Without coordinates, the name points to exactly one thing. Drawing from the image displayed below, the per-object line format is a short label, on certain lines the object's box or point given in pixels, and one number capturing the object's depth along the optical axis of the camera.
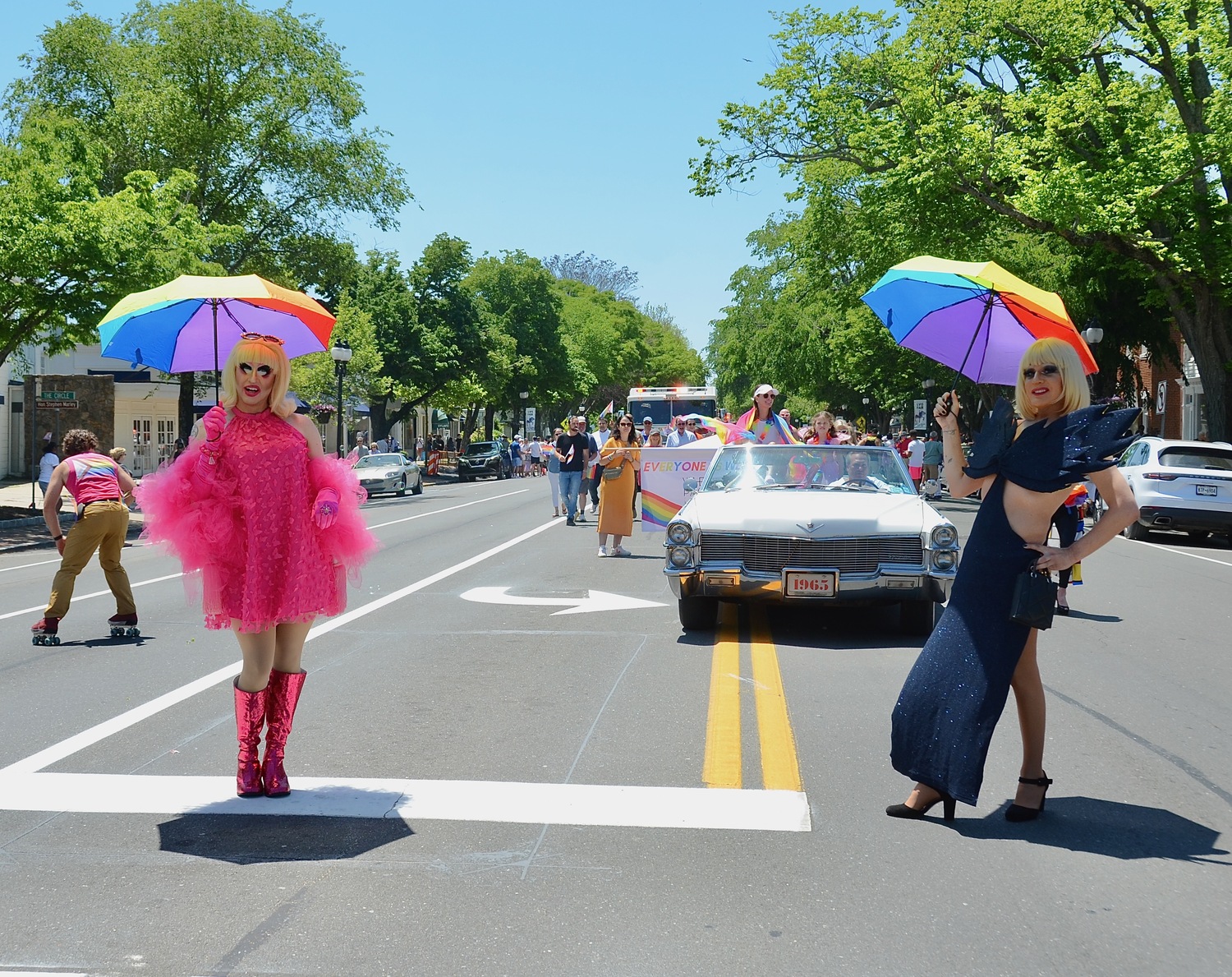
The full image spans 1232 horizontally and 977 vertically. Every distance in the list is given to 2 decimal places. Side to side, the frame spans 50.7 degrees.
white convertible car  9.09
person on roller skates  9.63
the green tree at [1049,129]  24.81
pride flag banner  15.00
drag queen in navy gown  4.85
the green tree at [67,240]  23.44
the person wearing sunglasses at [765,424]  13.34
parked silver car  39.56
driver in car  10.23
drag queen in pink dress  5.15
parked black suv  54.97
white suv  20.78
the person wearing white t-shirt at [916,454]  31.22
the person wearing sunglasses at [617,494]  16.44
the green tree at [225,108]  36.97
